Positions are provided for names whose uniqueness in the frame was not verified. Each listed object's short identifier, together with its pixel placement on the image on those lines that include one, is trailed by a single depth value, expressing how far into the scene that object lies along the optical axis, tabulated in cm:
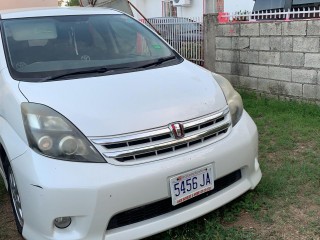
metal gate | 716
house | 1473
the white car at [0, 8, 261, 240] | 220
